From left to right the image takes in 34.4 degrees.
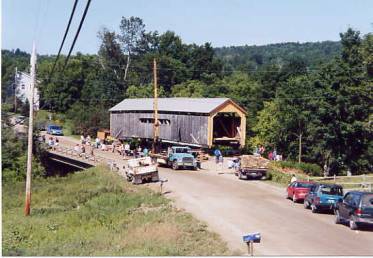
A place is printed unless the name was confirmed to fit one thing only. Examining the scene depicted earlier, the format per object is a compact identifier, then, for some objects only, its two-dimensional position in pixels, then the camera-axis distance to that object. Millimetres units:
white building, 126125
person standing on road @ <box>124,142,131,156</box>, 59938
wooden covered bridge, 55538
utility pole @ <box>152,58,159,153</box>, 59938
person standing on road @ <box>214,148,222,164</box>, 51703
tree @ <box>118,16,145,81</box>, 121875
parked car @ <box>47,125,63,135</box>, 88688
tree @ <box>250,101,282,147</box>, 73562
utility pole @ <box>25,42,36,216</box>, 32500
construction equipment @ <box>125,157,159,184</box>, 40250
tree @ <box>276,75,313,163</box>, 69250
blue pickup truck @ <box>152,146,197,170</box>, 47844
